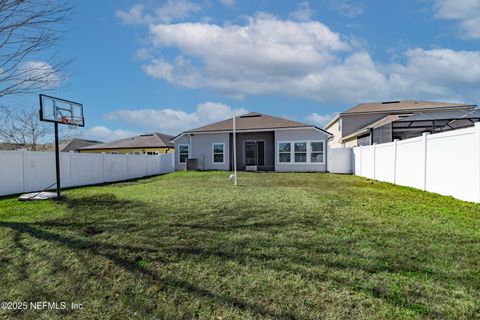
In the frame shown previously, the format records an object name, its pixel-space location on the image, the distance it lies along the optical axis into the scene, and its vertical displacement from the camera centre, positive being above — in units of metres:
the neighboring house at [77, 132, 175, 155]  31.72 +1.35
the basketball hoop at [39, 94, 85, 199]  8.87 +1.58
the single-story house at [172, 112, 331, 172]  19.50 +0.79
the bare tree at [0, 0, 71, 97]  5.54 +2.59
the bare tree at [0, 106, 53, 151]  22.80 +2.15
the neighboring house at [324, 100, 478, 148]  15.51 +2.10
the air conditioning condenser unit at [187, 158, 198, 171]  21.42 -0.58
